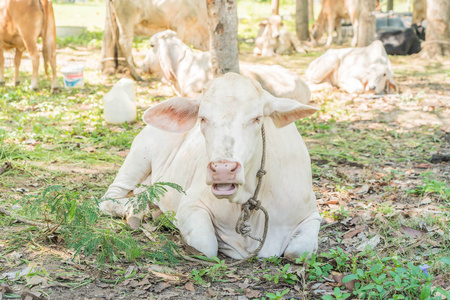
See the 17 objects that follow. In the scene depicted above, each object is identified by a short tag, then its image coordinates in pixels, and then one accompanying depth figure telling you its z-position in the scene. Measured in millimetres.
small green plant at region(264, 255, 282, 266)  3574
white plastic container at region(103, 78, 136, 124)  7695
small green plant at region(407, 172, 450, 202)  4730
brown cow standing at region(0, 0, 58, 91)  9648
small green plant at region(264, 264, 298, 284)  3245
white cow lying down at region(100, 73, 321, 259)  3201
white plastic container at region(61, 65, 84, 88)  10039
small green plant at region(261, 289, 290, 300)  2951
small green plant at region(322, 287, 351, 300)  2902
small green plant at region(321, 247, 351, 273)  3428
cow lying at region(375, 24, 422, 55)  15281
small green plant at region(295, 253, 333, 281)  3295
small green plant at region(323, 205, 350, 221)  4449
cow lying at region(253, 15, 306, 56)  15406
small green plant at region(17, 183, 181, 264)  3320
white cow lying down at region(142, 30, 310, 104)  8711
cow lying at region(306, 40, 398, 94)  10117
